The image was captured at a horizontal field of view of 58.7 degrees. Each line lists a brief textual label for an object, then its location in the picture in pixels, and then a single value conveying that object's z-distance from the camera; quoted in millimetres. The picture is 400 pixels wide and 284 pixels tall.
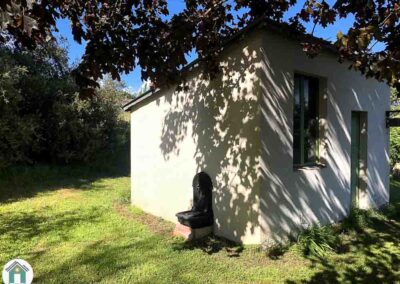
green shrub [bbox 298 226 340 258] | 5641
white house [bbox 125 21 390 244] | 5754
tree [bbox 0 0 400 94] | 3543
